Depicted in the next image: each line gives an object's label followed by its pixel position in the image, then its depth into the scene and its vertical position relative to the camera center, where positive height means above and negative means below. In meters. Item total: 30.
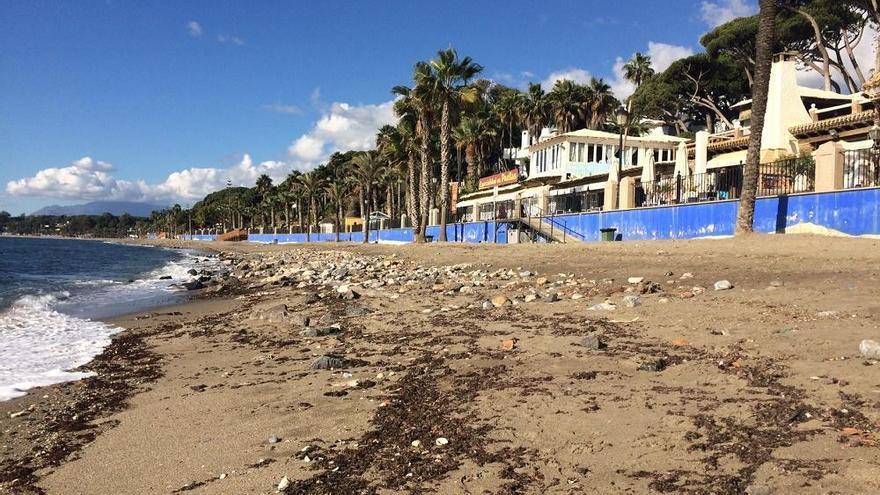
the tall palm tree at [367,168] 56.03 +5.93
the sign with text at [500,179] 48.78 +4.37
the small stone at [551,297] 10.93 -1.36
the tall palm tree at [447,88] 35.06 +8.74
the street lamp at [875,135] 18.11 +3.05
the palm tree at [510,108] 61.30 +13.16
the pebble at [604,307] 9.46 -1.34
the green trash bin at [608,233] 24.47 -0.25
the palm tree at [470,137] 60.97 +9.95
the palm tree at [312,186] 80.81 +5.90
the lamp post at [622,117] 25.31 +4.96
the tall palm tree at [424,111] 35.53 +7.77
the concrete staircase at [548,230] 28.33 -0.15
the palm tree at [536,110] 58.12 +12.22
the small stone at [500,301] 10.95 -1.45
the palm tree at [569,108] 54.09 +11.51
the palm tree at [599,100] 54.44 +12.32
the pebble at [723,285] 10.47 -1.06
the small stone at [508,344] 7.39 -1.56
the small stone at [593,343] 6.90 -1.43
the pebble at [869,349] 5.27 -1.14
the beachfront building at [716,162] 17.73 +3.25
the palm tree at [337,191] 67.75 +4.39
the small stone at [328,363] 7.30 -1.78
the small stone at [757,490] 3.23 -1.51
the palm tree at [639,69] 62.91 +17.68
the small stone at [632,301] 9.47 -1.24
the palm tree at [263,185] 119.47 +8.85
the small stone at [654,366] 5.83 -1.43
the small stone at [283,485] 3.94 -1.82
